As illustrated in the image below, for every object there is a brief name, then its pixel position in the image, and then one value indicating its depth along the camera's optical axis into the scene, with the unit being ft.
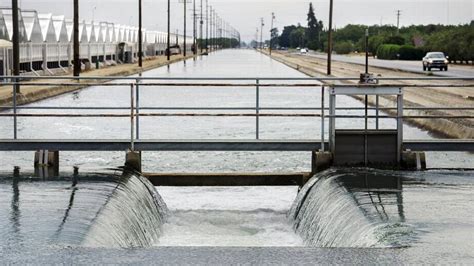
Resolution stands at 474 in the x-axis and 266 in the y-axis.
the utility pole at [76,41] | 170.91
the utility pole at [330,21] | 223.92
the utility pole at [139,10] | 279.81
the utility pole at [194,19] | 554.59
